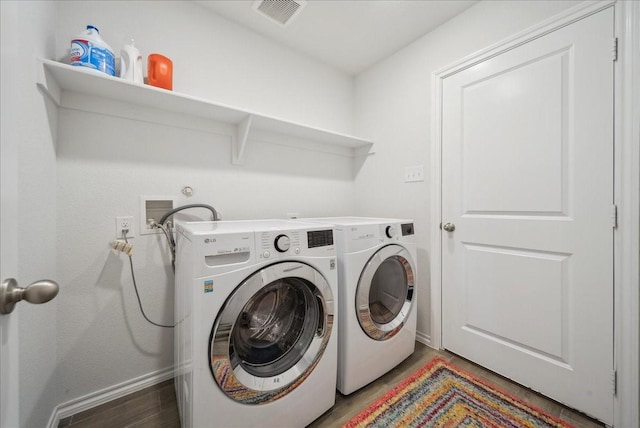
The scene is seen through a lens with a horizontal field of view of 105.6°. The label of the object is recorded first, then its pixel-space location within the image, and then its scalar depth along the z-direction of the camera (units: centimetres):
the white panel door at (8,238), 45
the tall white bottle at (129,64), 123
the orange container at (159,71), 132
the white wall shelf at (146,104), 109
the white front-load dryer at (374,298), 129
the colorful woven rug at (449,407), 118
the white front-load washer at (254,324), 87
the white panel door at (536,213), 118
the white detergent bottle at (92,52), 111
